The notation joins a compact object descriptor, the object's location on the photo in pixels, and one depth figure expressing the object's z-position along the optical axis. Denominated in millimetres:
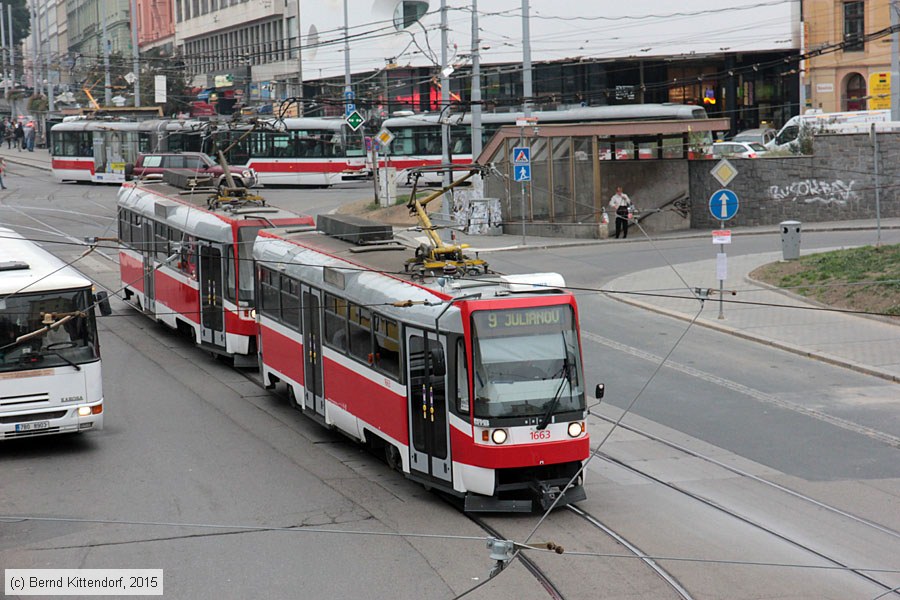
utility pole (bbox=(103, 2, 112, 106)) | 76688
